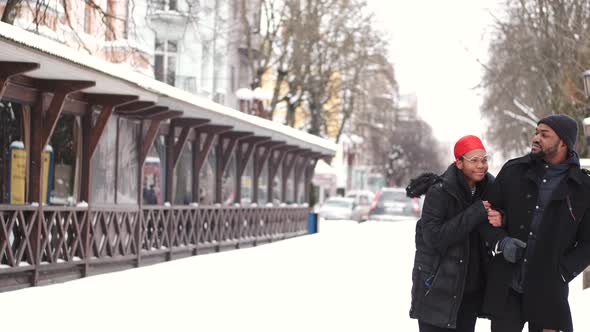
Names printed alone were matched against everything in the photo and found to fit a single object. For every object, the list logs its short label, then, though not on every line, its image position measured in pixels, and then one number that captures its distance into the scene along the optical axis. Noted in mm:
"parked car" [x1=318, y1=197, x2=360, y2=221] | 60188
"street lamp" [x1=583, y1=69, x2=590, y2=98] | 23047
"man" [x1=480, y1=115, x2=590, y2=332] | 6986
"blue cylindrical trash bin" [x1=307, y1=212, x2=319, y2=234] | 38688
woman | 7066
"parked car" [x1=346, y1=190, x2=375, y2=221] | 65981
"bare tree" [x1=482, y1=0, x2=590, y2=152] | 37578
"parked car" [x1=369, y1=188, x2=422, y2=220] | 43562
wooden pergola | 16156
